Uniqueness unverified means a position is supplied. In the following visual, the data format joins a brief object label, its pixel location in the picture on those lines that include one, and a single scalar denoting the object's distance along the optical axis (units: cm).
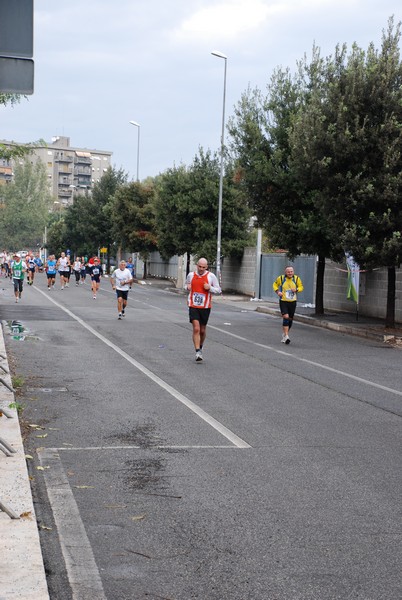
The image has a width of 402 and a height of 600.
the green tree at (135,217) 6450
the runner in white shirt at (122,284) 2433
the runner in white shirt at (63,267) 4328
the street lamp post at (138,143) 6850
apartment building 17662
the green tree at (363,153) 2139
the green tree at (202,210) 4559
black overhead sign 597
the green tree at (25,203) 15062
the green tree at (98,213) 8112
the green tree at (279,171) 2727
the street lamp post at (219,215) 4144
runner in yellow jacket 1930
